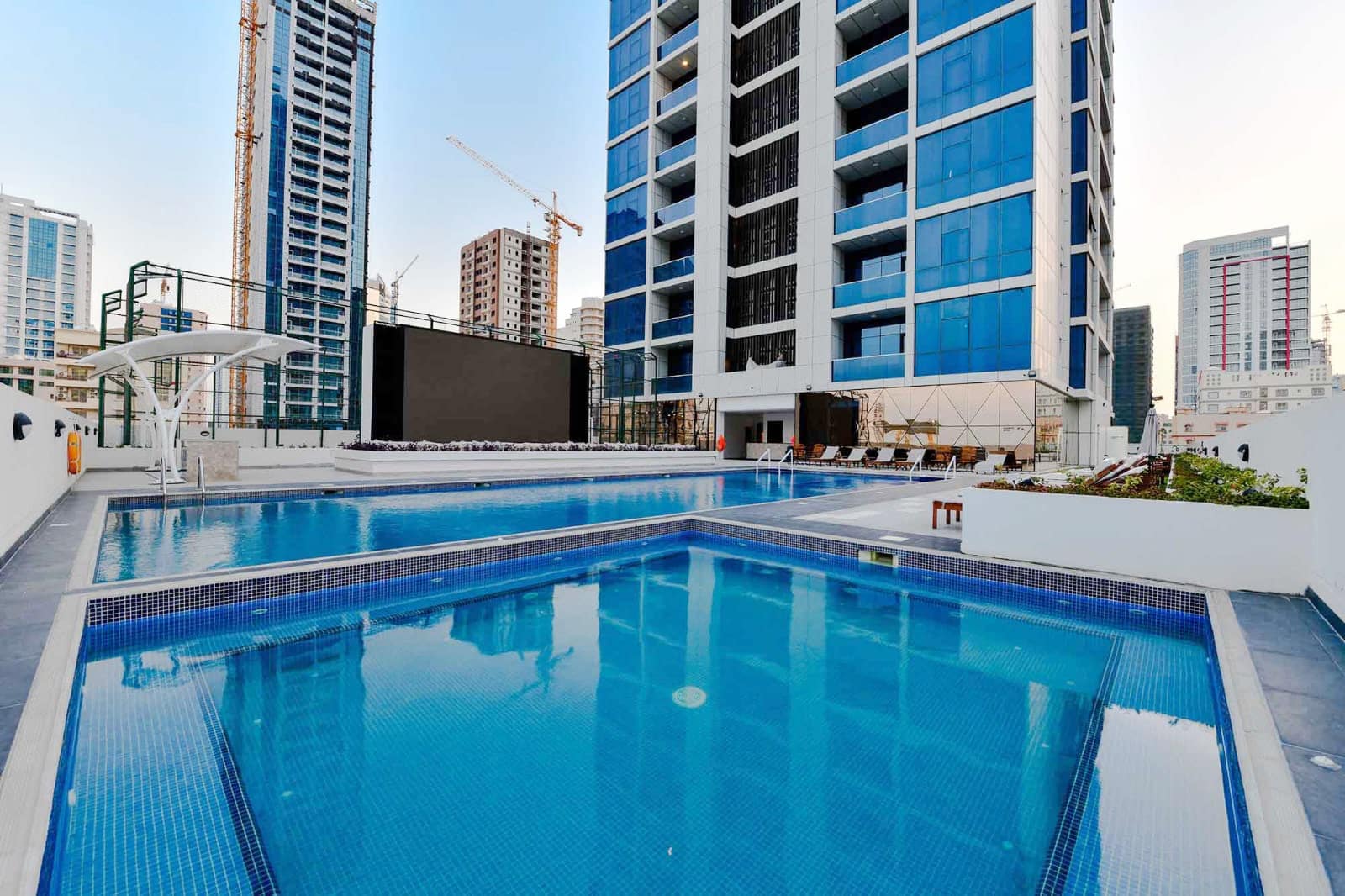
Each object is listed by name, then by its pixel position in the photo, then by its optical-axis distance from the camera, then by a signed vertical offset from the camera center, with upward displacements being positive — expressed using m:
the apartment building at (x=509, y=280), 76.31 +22.86
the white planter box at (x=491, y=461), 13.12 -0.45
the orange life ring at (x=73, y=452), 9.34 -0.23
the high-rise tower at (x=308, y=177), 49.78 +24.29
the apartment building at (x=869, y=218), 16.75 +8.48
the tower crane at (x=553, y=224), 78.44 +33.86
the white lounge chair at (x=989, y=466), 15.78 -0.37
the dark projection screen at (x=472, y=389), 14.56 +1.60
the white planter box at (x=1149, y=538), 4.17 -0.69
